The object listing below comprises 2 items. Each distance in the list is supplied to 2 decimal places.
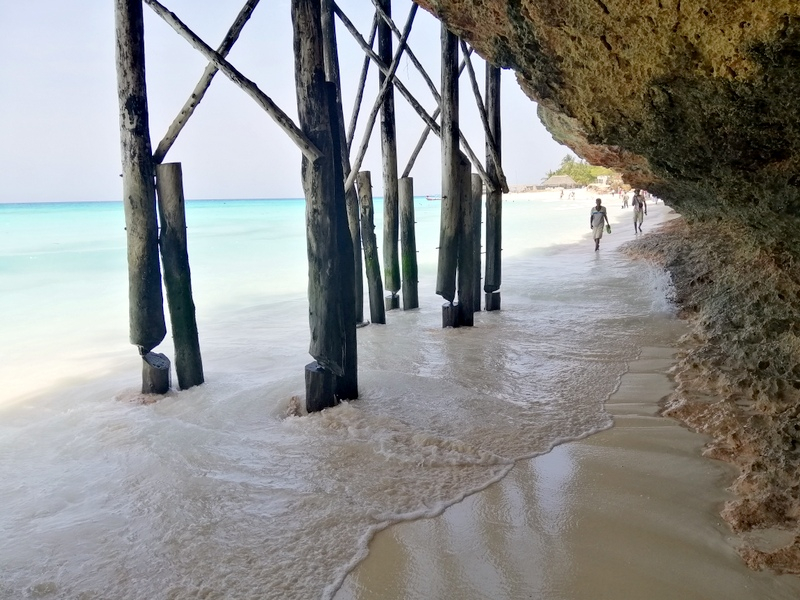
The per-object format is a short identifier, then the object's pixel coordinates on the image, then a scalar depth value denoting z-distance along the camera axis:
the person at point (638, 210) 18.55
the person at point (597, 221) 14.65
